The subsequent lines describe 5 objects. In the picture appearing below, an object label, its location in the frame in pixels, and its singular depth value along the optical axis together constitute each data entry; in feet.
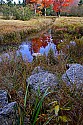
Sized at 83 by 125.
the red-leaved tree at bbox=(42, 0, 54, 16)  57.20
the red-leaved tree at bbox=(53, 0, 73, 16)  57.08
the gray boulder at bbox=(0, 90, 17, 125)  3.51
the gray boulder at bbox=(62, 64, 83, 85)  4.75
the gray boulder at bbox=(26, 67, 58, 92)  4.82
